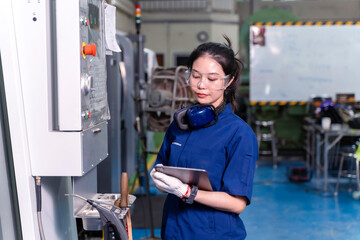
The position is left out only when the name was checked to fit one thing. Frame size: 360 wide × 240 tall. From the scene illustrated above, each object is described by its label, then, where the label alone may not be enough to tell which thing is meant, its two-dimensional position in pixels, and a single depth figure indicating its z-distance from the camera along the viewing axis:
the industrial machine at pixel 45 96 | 1.60
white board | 7.07
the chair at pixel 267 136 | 7.12
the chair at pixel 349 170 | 5.46
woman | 1.69
